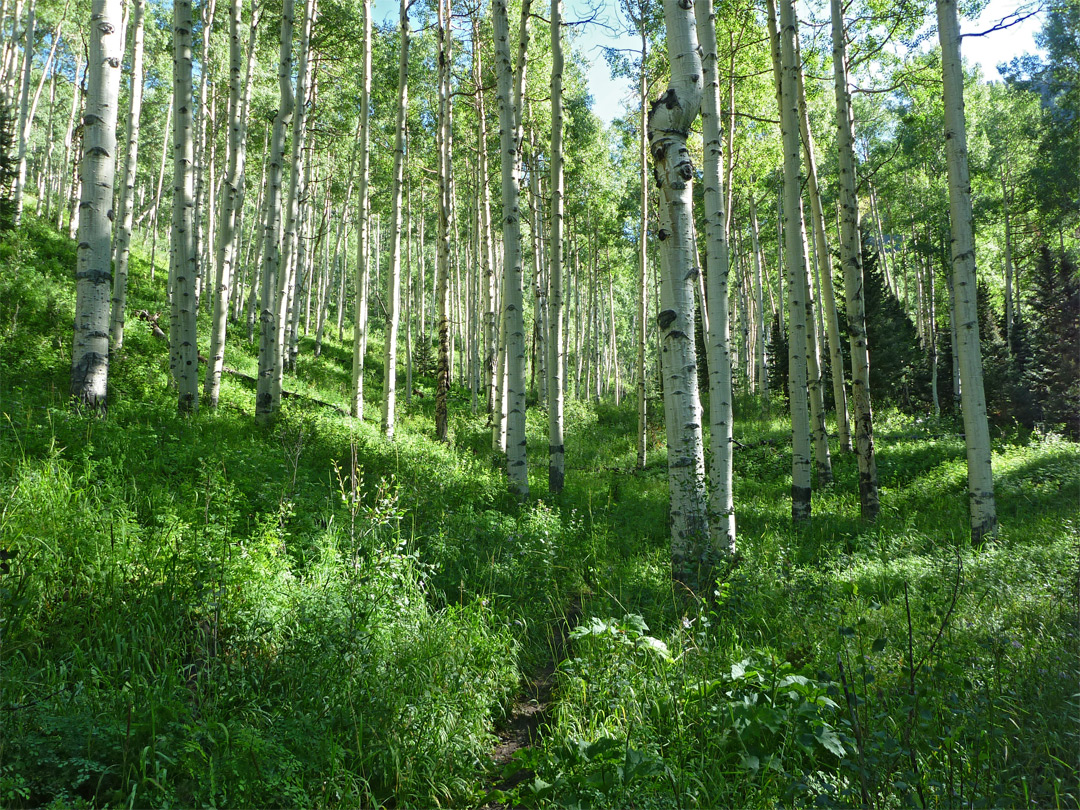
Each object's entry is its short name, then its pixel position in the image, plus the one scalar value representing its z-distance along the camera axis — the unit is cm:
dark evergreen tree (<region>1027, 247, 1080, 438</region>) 1502
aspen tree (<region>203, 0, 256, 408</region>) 869
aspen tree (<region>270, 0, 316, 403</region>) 952
